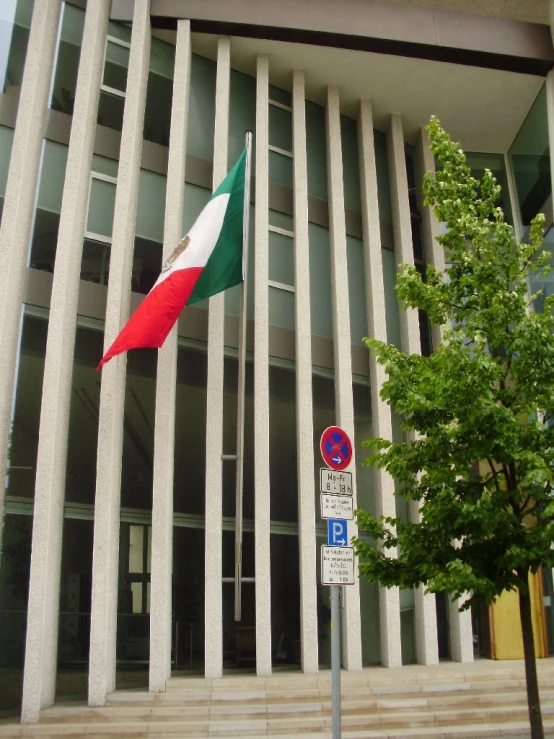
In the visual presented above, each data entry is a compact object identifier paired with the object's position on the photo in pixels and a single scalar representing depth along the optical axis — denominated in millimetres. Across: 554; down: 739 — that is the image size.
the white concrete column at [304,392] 12891
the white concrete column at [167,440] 11742
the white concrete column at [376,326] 13664
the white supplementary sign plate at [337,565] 6816
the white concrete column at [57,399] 10945
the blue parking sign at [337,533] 7066
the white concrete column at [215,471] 12164
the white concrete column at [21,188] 11953
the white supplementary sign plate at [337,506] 7090
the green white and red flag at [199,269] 11414
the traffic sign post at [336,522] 6555
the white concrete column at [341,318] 13227
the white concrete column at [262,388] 12578
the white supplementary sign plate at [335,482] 7180
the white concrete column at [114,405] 11344
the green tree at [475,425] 7957
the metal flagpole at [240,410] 11984
